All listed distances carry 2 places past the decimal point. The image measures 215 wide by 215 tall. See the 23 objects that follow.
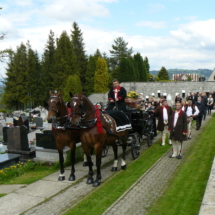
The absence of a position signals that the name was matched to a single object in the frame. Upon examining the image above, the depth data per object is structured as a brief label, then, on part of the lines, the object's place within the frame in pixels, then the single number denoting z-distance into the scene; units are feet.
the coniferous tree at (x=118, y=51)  249.14
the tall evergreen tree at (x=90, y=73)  168.55
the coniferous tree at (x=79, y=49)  178.81
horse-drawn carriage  22.55
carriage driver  29.91
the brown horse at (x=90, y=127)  22.02
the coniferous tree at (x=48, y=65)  164.86
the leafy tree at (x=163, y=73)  280.63
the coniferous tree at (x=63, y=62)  161.24
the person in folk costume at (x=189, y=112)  42.91
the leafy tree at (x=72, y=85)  137.90
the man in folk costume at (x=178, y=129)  31.45
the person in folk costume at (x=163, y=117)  39.60
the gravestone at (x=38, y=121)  58.80
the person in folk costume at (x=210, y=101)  72.38
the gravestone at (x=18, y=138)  33.32
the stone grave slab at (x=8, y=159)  30.04
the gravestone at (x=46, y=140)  31.17
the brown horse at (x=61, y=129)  23.02
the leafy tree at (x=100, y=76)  160.97
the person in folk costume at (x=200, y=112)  51.76
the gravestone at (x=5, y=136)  42.57
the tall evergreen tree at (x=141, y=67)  184.44
